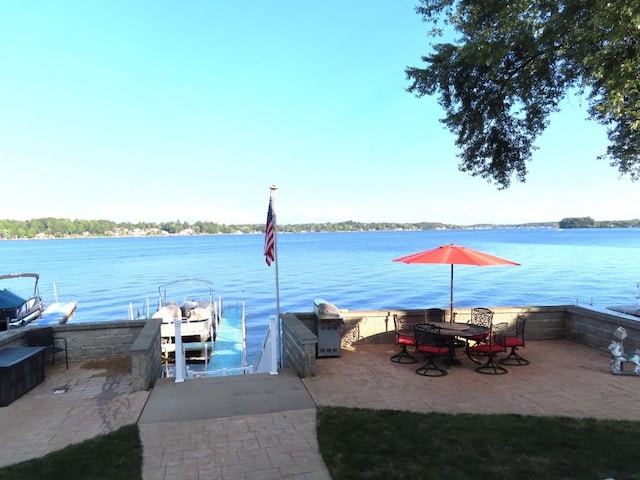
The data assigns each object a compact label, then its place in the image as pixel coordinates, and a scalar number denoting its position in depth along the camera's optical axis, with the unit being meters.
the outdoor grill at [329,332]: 8.23
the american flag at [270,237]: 8.59
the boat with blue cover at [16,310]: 15.23
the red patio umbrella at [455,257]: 7.55
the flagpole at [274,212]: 8.38
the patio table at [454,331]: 7.47
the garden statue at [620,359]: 7.14
